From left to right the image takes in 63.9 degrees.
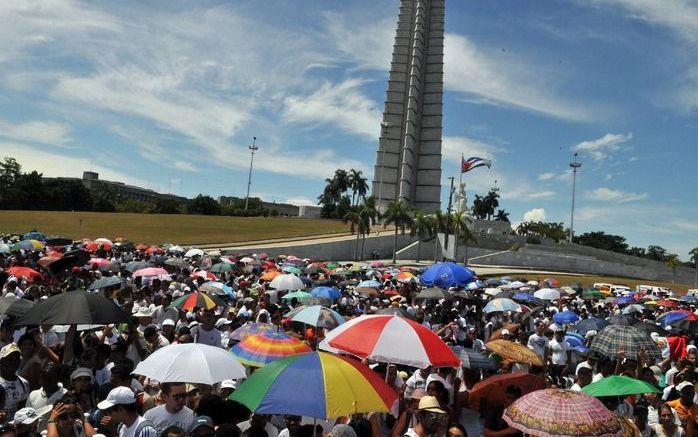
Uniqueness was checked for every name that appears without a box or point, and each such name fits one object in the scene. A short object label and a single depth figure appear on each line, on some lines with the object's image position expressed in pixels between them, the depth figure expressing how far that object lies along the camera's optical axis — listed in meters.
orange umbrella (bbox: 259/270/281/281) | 18.20
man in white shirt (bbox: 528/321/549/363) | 10.90
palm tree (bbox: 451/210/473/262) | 58.26
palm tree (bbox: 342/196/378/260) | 57.78
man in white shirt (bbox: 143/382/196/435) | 4.89
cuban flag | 59.09
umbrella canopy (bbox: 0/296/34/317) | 8.26
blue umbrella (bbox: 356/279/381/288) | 19.83
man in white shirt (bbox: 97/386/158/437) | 4.70
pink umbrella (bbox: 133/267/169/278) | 16.41
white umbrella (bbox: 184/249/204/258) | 29.52
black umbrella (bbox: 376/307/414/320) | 11.05
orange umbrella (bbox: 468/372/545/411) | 6.39
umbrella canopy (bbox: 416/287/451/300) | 15.79
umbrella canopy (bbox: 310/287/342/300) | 14.62
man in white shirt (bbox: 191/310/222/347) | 8.91
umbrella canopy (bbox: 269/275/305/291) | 15.16
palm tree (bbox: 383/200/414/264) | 60.97
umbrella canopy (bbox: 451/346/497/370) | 7.59
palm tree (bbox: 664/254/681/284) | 72.00
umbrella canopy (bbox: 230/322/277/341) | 7.96
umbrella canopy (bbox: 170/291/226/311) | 10.72
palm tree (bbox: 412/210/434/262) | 62.94
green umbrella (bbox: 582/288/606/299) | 27.66
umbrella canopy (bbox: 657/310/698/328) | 14.78
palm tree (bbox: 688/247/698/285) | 69.30
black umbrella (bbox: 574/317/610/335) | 13.62
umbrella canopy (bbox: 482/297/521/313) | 14.80
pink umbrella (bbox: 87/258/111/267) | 20.38
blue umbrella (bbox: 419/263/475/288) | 15.55
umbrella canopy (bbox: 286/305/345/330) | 9.58
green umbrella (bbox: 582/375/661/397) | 6.11
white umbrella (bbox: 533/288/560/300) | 20.41
